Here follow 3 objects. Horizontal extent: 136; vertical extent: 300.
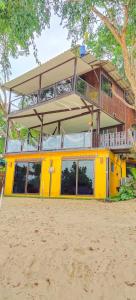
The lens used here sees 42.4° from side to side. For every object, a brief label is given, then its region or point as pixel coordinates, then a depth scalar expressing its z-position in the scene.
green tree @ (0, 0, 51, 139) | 4.77
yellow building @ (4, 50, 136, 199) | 10.25
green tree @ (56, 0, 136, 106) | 5.97
